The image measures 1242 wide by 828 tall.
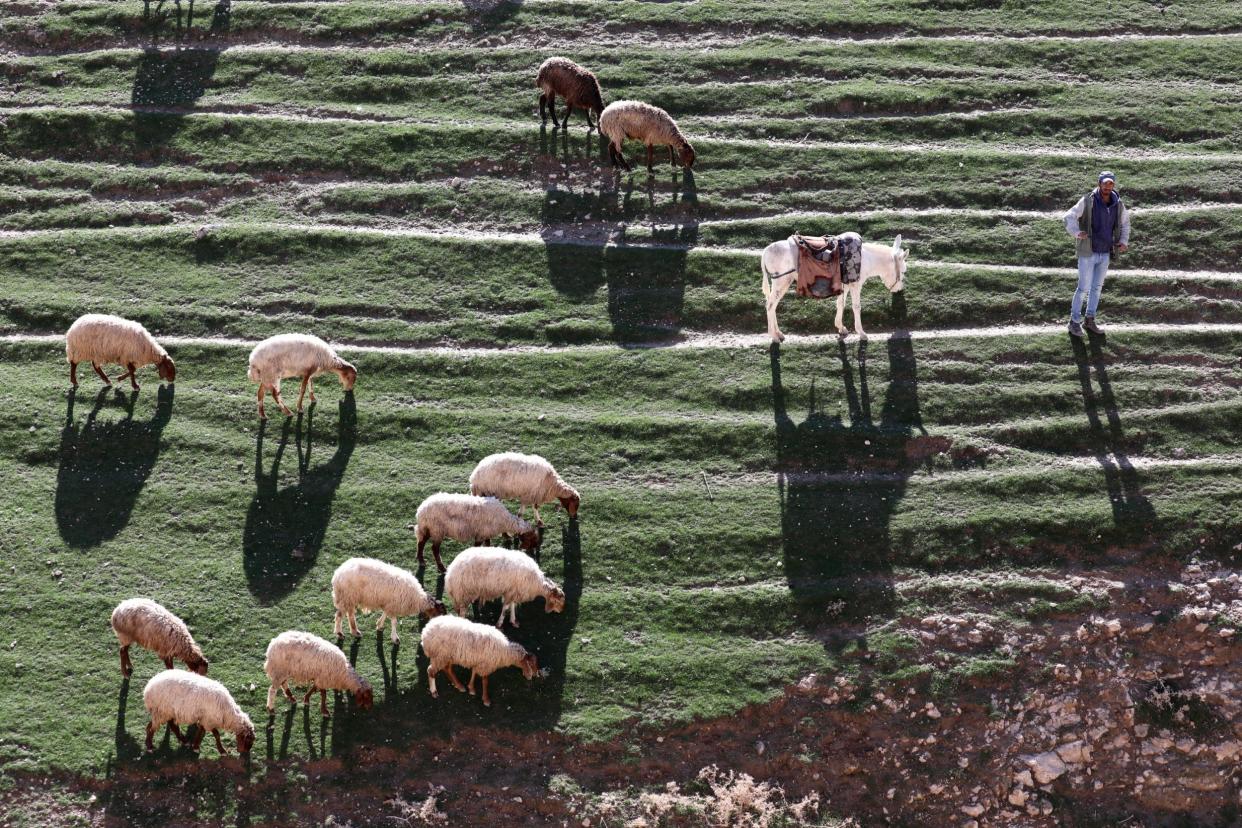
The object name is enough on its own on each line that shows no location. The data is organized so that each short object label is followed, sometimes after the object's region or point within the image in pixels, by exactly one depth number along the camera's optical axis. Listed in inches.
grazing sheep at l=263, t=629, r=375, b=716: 836.0
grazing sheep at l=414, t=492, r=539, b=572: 915.4
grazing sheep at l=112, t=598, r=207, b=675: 852.6
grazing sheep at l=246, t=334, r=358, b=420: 1026.1
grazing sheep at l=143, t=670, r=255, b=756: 813.2
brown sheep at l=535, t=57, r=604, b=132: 1302.9
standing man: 1058.1
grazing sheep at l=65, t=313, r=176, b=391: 1050.1
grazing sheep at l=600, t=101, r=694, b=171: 1248.8
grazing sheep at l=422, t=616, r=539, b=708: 842.2
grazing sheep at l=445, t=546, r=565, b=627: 874.8
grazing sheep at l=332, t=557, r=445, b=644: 869.2
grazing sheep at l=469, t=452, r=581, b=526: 943.7
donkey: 1081.4
